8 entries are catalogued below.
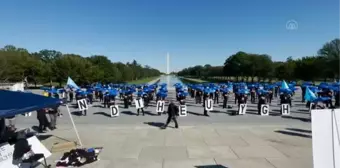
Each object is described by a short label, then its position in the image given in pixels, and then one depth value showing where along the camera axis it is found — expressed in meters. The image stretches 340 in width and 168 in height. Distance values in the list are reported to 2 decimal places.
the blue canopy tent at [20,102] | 8.05
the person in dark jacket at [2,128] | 9.88
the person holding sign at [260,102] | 21.20
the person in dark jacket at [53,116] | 15.57
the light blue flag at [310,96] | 18.49
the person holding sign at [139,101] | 20.77
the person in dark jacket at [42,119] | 15.01
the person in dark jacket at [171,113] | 15.70
